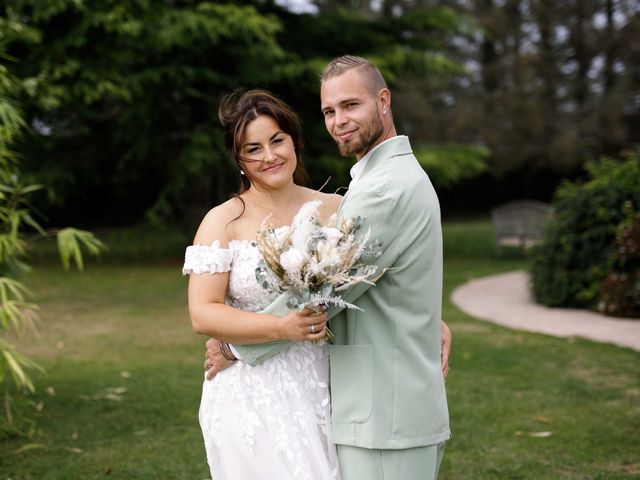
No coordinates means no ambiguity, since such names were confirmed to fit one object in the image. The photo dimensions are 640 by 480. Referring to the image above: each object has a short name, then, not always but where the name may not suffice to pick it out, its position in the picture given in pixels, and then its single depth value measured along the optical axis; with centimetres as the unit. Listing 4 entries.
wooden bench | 1720
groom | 233
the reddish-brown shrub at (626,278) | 932
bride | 256
